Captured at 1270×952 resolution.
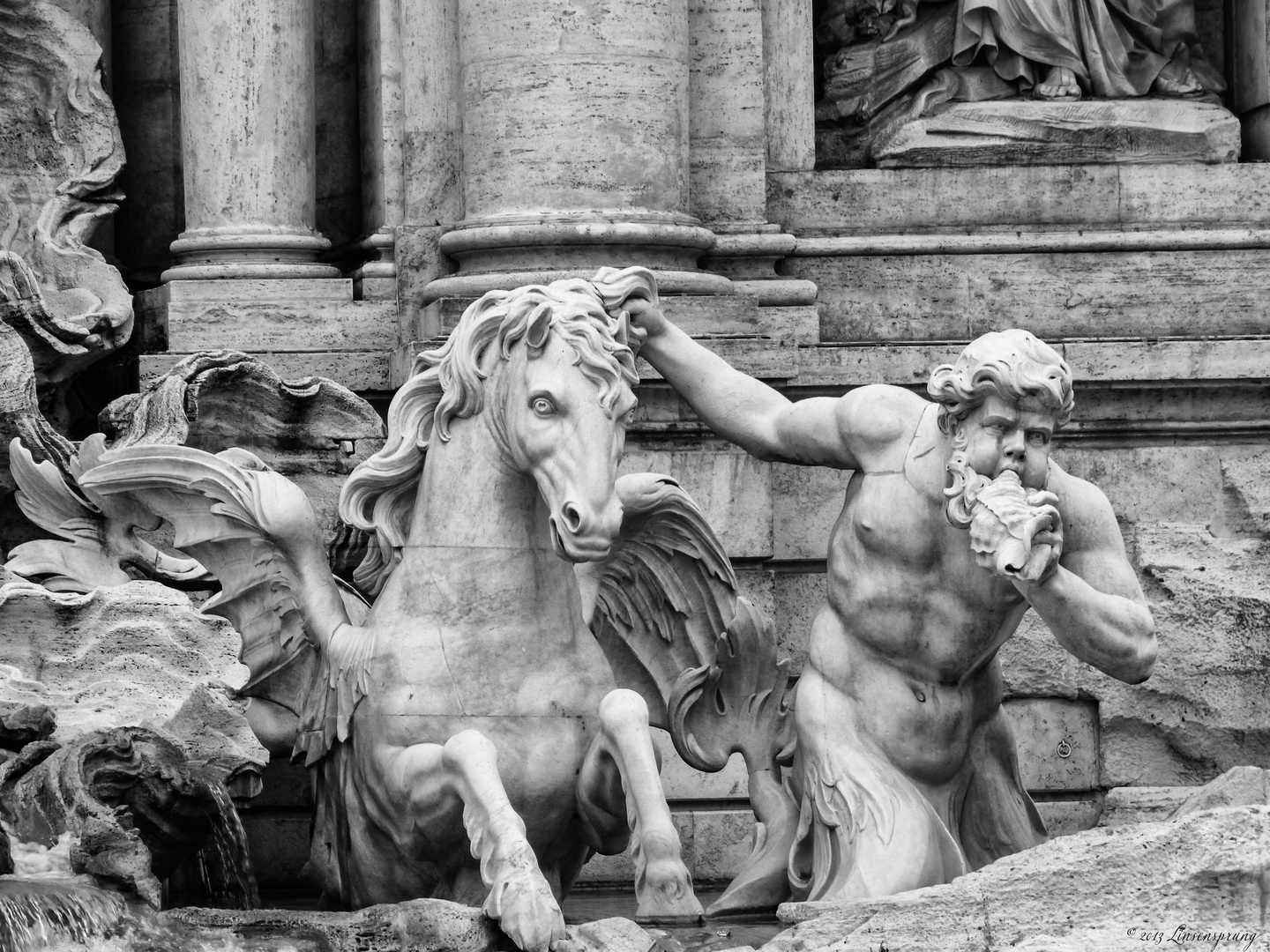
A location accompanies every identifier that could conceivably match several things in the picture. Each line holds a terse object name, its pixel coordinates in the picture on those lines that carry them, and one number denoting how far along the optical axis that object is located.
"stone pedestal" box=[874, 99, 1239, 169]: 20.52
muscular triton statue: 13.64
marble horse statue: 13.31
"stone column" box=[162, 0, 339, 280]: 20.09
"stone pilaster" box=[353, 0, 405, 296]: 20.14
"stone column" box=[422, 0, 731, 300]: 18.78
